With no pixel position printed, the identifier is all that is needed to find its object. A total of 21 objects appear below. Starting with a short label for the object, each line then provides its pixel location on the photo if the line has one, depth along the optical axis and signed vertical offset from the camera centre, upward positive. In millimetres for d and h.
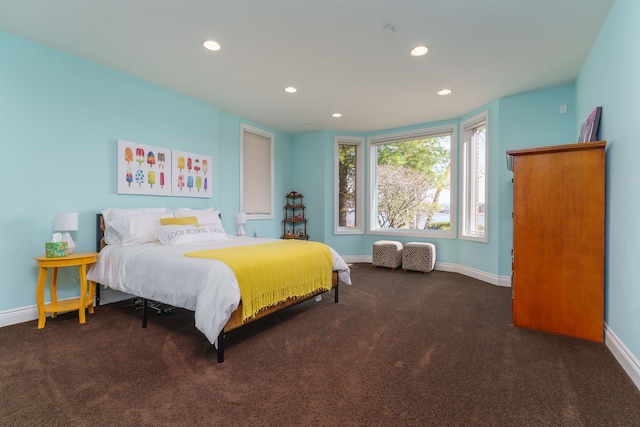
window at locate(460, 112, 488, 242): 4746 +513
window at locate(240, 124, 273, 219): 5266 +678
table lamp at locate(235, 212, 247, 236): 4660 -127
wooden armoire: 2404 -233
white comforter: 2090 -541
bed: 2129 -464
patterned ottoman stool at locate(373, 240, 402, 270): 5273 -753
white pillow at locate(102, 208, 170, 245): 3229 -120
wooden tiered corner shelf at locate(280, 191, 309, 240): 6094 -128
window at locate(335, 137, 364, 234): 6117 +515
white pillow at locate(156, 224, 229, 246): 3141 -253
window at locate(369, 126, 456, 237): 5364 +515
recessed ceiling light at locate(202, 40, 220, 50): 2850 +1561
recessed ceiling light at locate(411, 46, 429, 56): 2949 +1558
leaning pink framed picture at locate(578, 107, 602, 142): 2643 +760
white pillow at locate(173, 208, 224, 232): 3760 -55
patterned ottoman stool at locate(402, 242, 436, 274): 5004 -756
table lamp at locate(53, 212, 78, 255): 2799 -105
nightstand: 2666 -716
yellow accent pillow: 3420 -116
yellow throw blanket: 2307 -506
